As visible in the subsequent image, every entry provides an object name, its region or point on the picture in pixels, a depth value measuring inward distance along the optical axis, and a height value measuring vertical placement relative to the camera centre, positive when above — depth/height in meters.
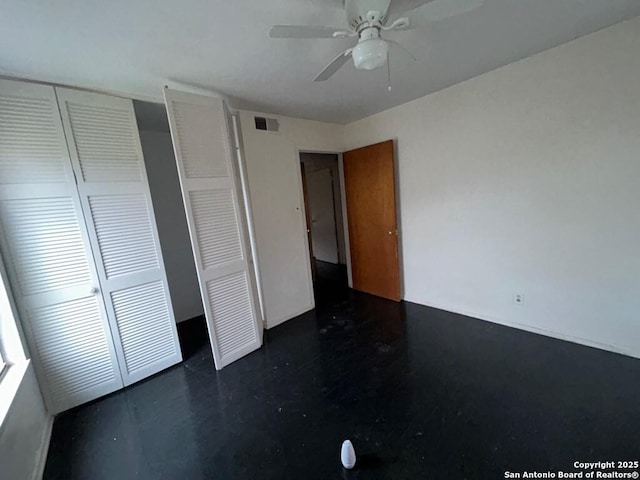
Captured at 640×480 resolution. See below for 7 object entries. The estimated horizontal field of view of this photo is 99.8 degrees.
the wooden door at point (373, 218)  3.22 -0.29
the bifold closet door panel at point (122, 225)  1.94 -0.02
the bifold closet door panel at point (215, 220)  2.11 -0.06
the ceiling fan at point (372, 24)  1.17 +0.77
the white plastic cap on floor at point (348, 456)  1.37 -1.29
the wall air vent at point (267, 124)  2.82 +0.87
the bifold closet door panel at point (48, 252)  1.72 -0.14
